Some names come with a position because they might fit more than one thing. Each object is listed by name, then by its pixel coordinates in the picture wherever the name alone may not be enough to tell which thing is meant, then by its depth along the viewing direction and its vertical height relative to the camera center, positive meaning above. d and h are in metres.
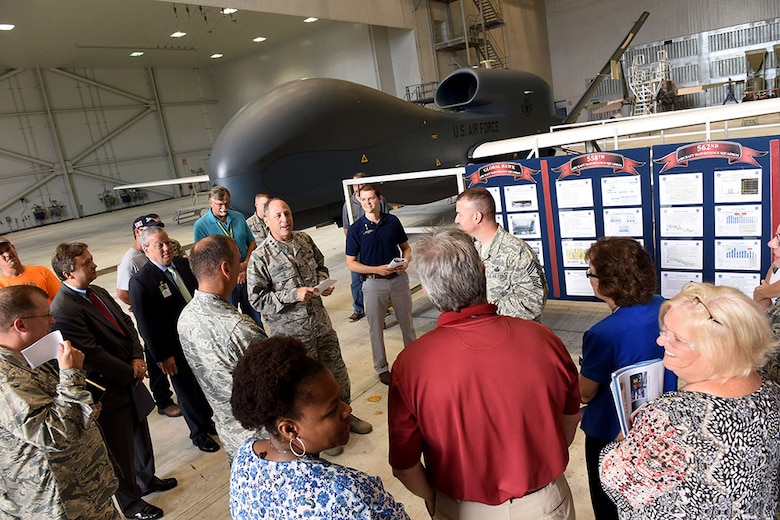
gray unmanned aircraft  6.63 +0.43
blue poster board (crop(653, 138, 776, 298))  3.44 -0.69
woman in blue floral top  1.12 -0.64
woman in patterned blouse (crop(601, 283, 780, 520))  1.19 -0.75
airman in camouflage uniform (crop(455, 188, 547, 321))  2.66 -0.62
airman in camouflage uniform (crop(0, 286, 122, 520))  1.75 -0.76
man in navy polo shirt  4.02 -0.79
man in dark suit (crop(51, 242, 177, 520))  2.68 -0.86
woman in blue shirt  1.80 -0.71
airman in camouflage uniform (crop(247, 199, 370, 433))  3.21 -0.71
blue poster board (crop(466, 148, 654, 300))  3.91 -0.56
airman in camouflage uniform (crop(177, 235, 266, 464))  2.13 -0.59
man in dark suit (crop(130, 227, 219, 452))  3.18 -0.66
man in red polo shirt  1.42 -0.73
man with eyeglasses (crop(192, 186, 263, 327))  4.60 -0.36
